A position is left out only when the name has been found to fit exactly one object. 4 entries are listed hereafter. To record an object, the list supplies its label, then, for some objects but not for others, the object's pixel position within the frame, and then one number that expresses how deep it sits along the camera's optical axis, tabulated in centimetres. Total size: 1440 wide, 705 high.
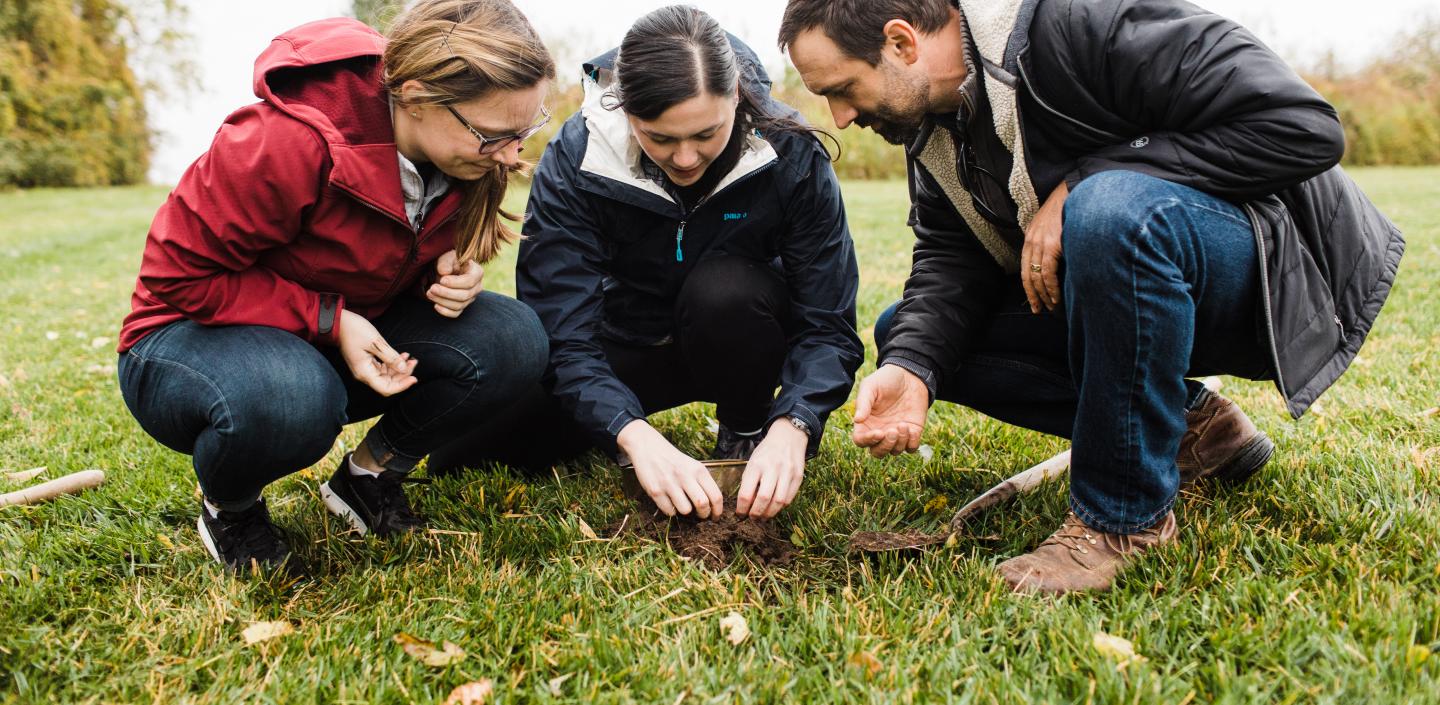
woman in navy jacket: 230
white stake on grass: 262
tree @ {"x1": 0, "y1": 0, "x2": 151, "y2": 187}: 2183
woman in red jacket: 203
